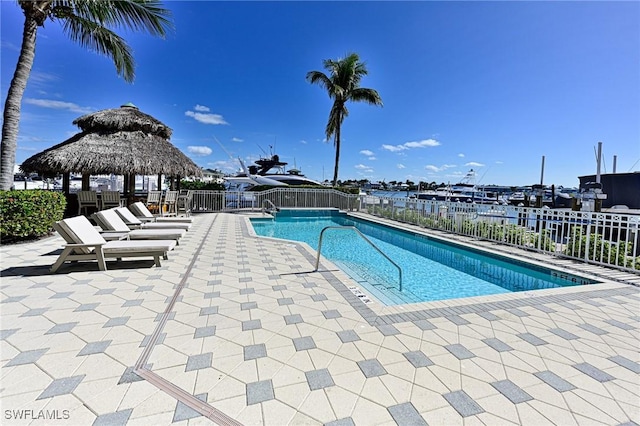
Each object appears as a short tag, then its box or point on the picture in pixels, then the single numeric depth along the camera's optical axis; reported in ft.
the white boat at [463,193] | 98.55
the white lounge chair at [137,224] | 23.68
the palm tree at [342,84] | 59.72
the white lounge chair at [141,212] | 30.56
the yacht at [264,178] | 85.97
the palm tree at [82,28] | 23.57
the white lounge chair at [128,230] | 19.92
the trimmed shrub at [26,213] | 20.10
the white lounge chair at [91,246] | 14.40
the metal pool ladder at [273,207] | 52.54
